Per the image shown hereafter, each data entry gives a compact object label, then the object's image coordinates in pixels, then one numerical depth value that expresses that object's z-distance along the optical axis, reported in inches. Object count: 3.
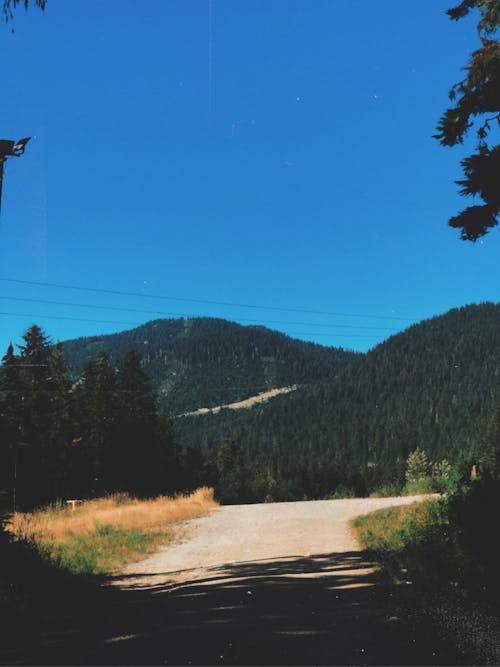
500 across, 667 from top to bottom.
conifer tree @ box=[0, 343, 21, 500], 1761.8
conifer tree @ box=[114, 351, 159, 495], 1913.1
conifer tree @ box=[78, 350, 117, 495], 2042.3
